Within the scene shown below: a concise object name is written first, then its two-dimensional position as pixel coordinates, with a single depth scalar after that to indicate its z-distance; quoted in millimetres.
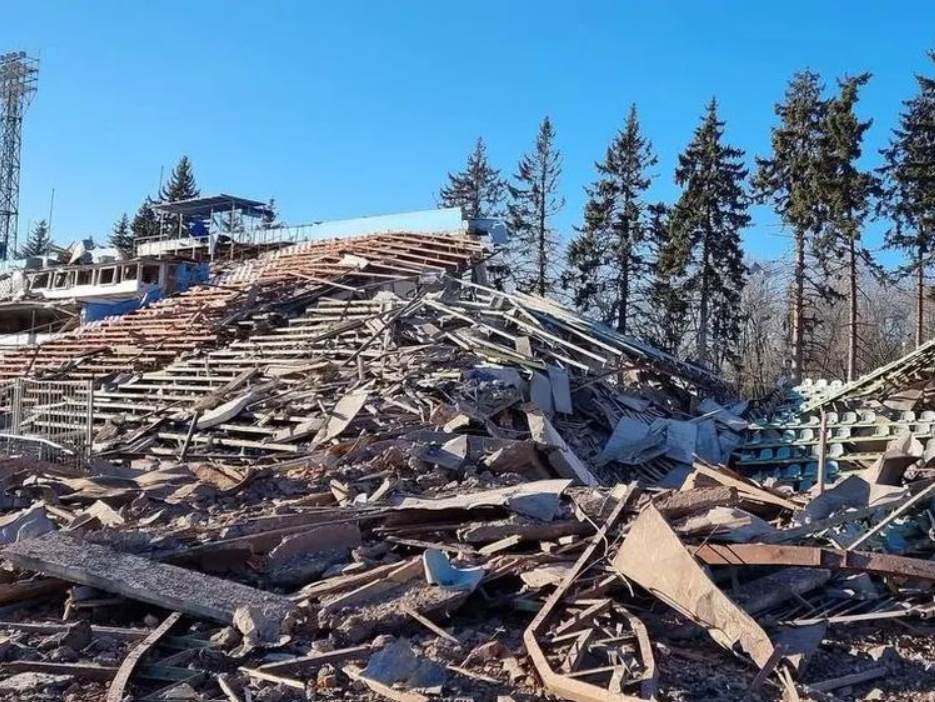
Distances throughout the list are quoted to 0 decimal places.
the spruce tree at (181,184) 52531
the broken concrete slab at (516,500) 5945
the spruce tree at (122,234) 49728
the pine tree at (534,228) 37031
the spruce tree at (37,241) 48762
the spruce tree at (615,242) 35094
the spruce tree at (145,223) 50128
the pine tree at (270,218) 28212
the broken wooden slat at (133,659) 3838
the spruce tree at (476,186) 43719
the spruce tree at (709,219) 32250
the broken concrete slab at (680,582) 4297
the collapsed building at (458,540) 4199
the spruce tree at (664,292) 32594
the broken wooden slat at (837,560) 4910
